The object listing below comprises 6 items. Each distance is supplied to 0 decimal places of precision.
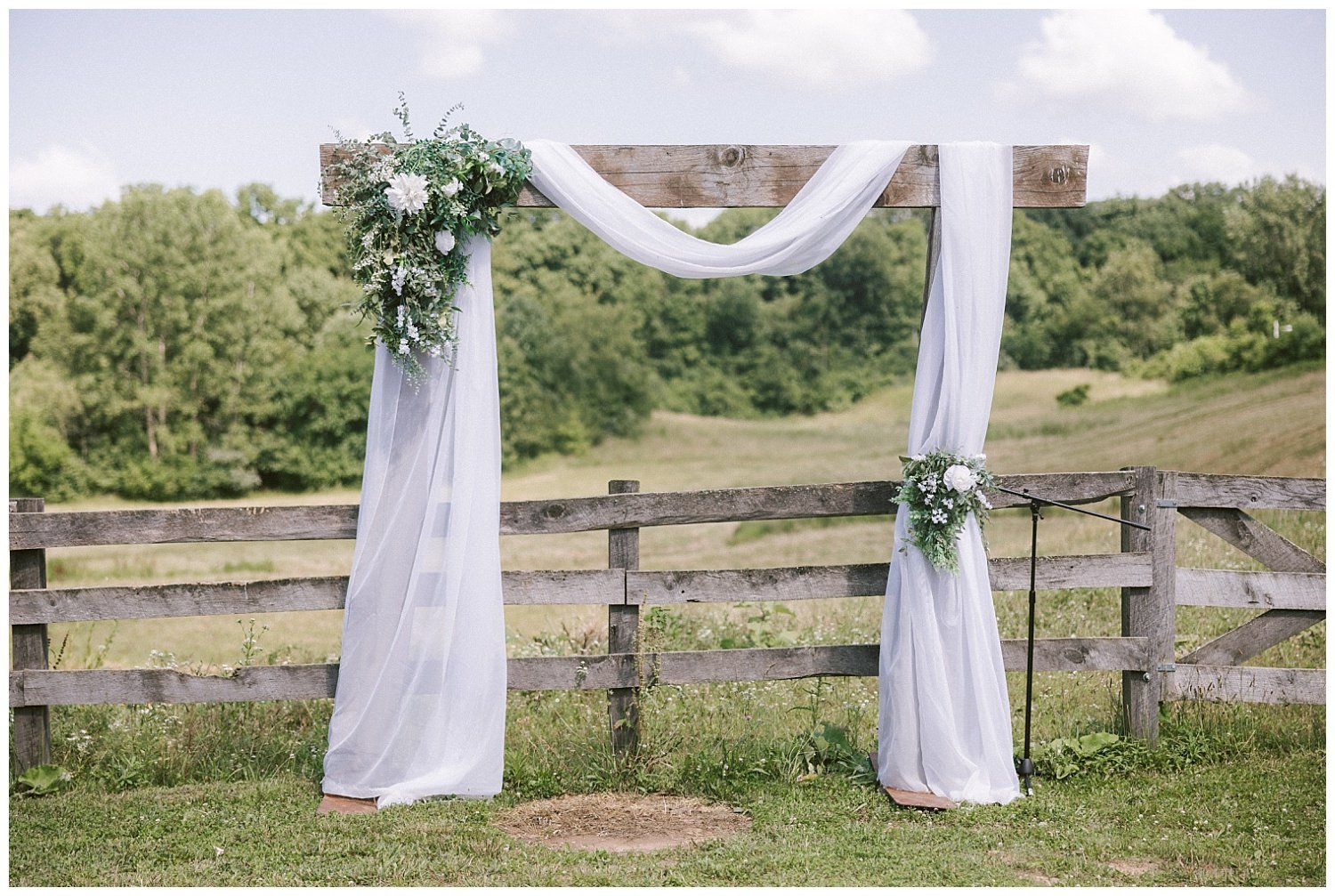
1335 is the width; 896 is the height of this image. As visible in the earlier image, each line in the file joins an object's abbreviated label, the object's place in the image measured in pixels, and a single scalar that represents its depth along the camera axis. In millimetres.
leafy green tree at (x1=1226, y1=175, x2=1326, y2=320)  32875
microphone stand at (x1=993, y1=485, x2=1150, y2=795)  4883
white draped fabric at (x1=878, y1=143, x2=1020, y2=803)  5039
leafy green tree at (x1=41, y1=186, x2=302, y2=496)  32531
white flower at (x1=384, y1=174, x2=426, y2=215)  4844
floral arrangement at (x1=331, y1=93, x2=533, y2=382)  4953
